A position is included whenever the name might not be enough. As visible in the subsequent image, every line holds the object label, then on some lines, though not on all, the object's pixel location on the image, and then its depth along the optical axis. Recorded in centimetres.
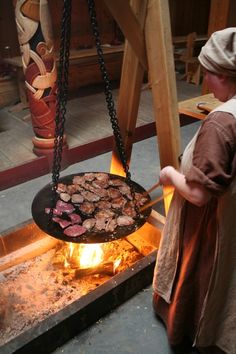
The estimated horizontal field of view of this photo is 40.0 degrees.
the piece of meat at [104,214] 262
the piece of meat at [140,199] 273
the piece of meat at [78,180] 297
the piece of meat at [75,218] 253
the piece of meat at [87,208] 269
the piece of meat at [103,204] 275
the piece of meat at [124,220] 254
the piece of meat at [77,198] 276
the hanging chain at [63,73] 199
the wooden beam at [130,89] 231
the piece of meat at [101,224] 251
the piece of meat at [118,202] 276
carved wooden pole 402
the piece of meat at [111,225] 249
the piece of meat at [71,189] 284
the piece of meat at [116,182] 300
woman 150
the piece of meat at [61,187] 281
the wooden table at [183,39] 890
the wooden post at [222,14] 544
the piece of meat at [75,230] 238
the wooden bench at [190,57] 837
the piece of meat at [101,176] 304
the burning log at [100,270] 293
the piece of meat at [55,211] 257
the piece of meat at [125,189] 289
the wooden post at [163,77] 226
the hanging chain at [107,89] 200
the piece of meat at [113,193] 288
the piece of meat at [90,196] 281
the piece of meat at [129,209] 265
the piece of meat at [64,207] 263
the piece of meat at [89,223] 251
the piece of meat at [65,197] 273
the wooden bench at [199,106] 359
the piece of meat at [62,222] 245
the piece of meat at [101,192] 287
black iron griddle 237
